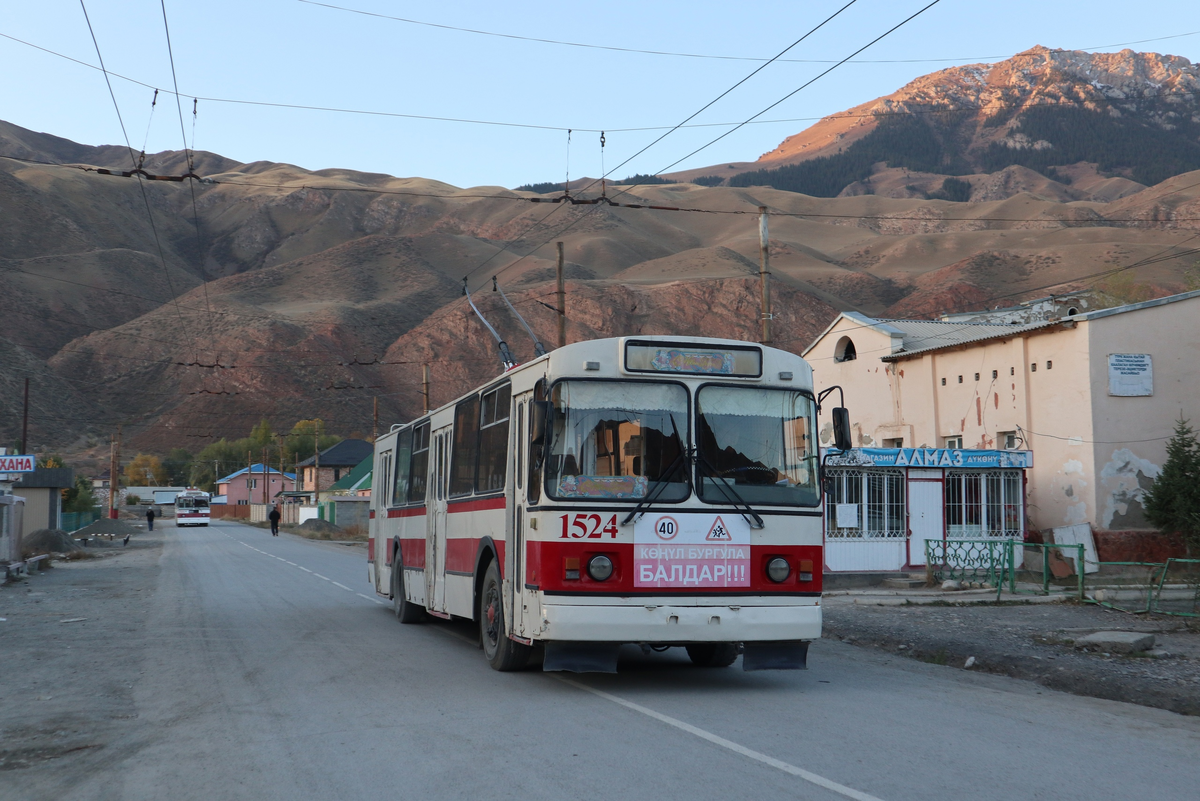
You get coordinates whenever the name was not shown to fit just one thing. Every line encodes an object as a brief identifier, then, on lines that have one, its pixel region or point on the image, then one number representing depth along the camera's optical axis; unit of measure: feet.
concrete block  40.06
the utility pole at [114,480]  237.04
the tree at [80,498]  215.92
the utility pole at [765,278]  68.74
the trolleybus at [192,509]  280.31
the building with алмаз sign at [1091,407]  95.76
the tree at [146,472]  430.20
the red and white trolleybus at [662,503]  30.01
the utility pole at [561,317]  84.43
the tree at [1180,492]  89.40
